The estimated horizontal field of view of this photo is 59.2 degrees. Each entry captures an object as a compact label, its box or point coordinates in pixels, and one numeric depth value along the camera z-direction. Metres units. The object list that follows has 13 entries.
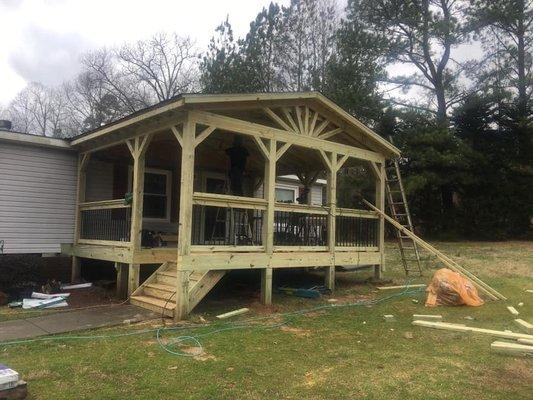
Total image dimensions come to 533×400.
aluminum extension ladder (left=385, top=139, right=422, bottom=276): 12.60
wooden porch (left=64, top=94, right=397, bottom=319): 7.82
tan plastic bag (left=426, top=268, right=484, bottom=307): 8.83
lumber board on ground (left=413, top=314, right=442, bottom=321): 7.59
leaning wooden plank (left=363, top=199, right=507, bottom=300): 9.34
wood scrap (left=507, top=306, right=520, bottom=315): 8.11
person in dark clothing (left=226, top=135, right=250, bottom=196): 9.63
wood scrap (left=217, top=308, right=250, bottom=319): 7.62
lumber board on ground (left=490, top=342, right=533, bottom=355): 5.65
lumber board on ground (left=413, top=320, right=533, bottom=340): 6.34
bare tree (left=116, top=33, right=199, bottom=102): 35.88
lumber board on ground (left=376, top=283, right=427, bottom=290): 10.81
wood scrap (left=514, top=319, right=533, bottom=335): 6.80
